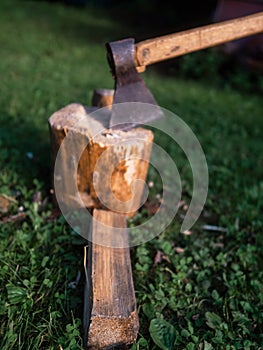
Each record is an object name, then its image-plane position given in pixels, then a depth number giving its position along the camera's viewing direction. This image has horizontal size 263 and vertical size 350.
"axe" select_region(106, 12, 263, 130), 1.17
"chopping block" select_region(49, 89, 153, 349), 0.98
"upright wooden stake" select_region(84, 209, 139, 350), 0.96
